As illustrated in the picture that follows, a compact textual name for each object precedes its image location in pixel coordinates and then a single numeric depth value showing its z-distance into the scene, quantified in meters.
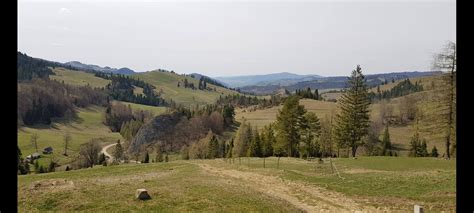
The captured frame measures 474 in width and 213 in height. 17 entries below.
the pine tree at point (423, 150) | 87.50
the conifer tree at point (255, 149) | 85.69
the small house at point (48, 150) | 157.69
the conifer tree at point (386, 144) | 94.74
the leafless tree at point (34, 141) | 160.32
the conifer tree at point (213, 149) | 99.50
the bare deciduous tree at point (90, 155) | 121.68
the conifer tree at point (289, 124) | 74.00
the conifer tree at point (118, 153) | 125.81
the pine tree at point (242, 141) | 80.90
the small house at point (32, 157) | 140.88
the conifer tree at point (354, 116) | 74.88
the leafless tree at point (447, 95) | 48.62
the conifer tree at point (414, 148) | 84.93
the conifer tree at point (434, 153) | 89.31
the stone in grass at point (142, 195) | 24.78
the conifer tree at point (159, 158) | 109.76
